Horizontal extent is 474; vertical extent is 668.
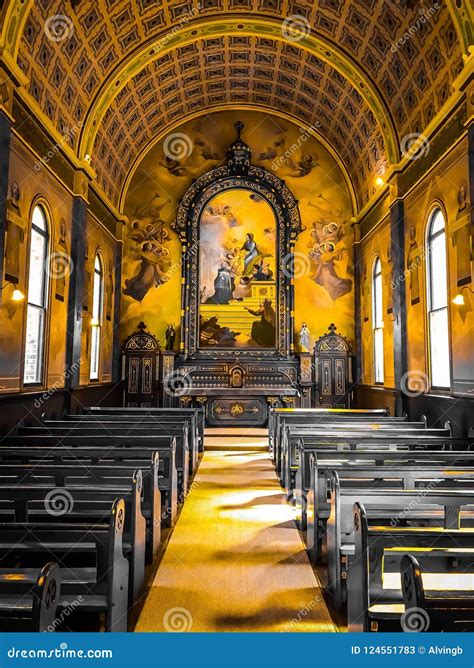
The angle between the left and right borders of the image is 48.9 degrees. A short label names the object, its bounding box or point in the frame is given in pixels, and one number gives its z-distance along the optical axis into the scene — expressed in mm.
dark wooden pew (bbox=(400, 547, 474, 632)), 2590
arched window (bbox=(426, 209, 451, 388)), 11445
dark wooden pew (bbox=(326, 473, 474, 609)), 4203
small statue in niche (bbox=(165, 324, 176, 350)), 18531
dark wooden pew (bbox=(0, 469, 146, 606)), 4434
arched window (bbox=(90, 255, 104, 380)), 16234
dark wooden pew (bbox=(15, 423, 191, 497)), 7801
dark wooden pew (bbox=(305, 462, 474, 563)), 5254
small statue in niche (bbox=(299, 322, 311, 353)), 18766
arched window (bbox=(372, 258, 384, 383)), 16625
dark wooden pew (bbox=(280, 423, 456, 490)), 7840
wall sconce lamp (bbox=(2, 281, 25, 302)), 9898
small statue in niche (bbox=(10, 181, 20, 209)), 10007
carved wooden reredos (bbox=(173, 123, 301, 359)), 18703
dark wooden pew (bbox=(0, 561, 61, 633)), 2455
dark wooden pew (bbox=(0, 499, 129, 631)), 3453
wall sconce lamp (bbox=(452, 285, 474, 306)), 9923
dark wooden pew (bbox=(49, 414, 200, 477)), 8984
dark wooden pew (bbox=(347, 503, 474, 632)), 3207
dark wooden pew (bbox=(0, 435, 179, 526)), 6758
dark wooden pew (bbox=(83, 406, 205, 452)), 12703
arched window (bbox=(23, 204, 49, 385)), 11367
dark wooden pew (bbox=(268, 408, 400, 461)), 11005
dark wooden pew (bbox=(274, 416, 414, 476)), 9055
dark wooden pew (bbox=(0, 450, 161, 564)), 5414
